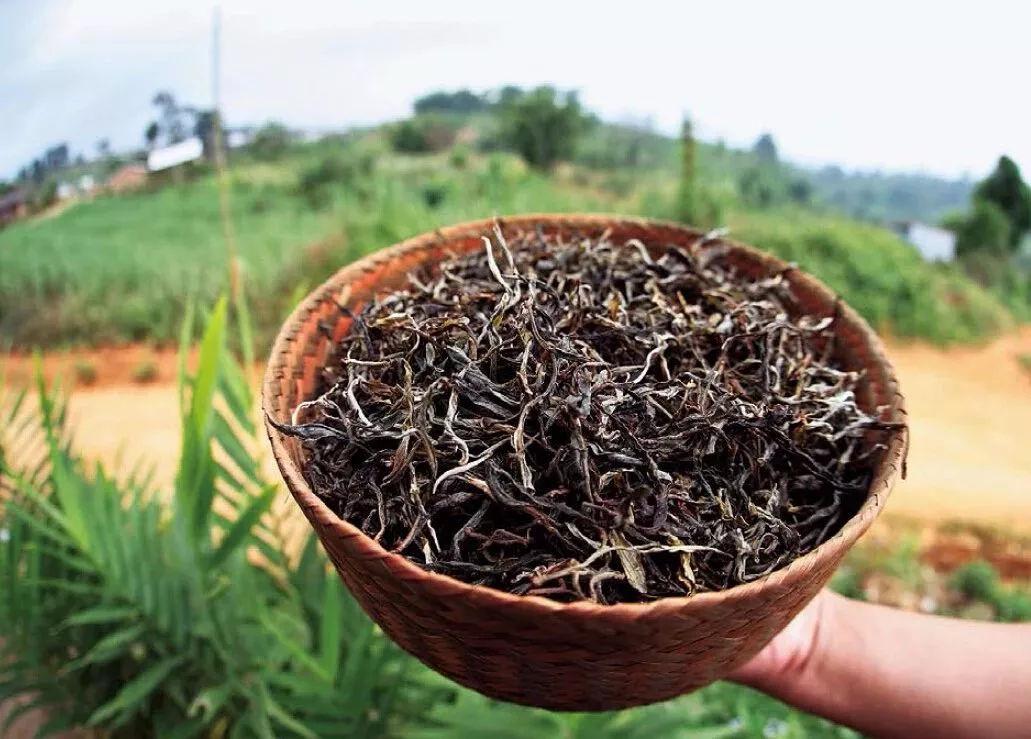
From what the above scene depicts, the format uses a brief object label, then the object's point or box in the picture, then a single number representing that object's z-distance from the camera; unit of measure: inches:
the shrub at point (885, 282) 261.1
